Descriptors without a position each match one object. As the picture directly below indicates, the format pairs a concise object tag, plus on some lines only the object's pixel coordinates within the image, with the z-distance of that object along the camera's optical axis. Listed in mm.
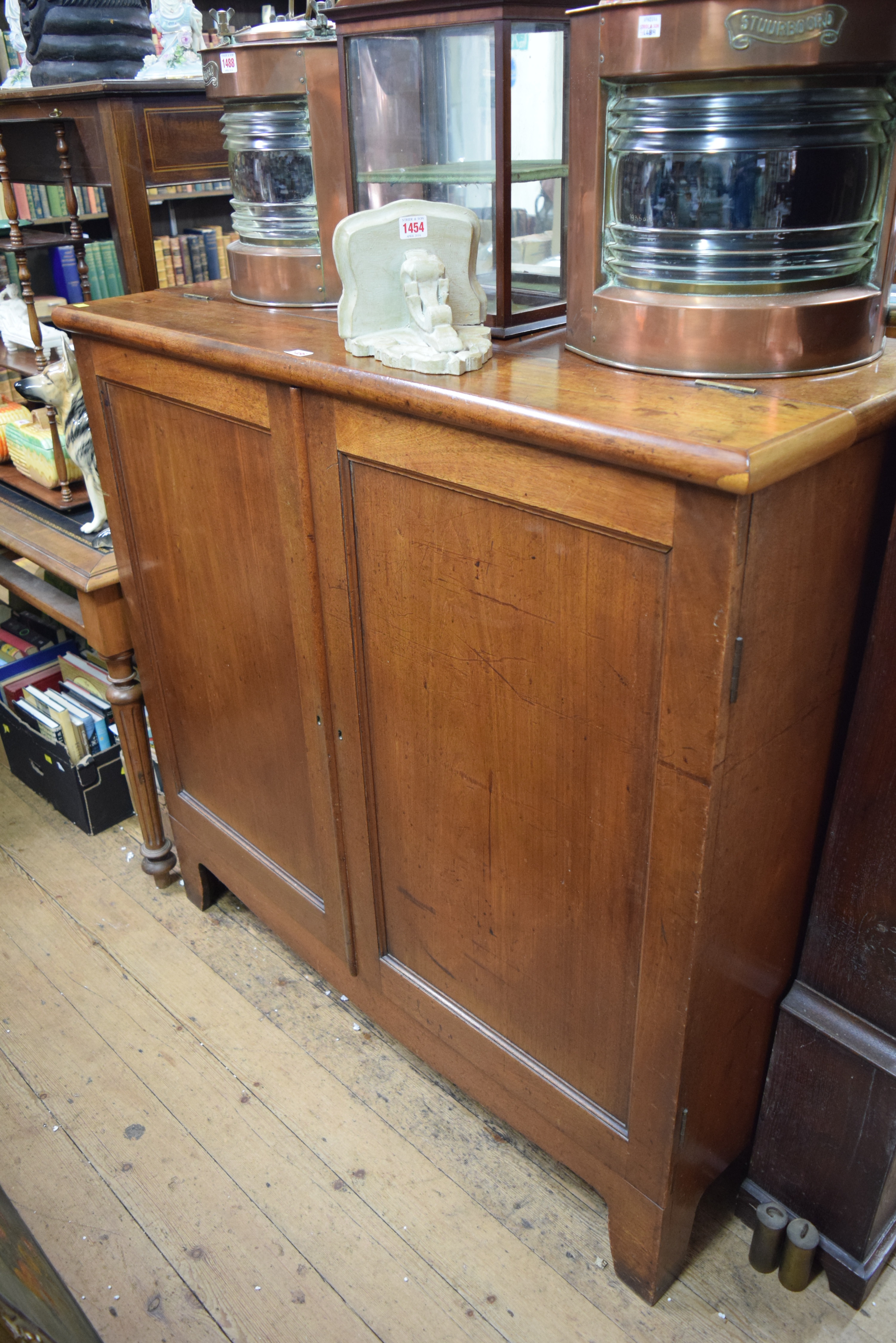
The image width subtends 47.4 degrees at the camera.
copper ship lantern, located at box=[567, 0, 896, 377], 864
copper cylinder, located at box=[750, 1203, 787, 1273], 1325
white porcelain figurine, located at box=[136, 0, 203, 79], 2049
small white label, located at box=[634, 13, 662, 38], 885
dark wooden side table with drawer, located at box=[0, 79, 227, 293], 1973
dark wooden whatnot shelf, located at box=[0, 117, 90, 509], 1987
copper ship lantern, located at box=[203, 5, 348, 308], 1336
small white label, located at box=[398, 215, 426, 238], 1122
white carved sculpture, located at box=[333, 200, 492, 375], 1101
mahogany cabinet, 897
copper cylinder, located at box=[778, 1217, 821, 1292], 1307
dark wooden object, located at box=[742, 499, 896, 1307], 1142
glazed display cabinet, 1110
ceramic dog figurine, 1789
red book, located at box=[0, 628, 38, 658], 2441
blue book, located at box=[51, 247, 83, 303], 3445
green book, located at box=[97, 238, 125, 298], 3346
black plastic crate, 2201
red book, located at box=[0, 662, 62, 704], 2312
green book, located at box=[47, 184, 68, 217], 3291
